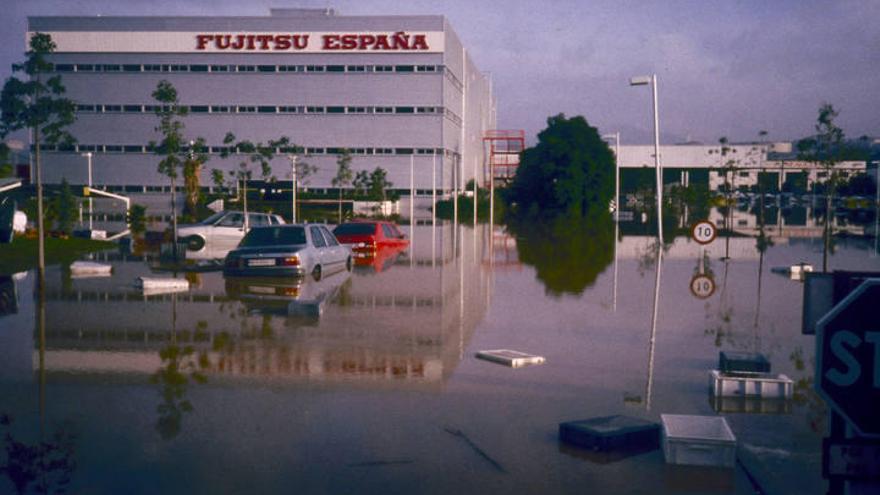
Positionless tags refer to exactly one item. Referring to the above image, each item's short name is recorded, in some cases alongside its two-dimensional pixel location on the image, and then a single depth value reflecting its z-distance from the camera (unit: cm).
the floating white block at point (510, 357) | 999
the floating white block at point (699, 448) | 625
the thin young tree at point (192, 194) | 5010
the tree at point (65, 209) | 3244
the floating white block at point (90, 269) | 2020
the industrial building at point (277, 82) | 6925
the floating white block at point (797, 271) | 2025
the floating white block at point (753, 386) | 838
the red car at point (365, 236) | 2884
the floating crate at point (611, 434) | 661
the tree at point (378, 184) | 6281
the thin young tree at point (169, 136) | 2927
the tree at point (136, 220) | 3653
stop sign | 293
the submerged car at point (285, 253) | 1903
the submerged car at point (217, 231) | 2703
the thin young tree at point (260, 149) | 5059
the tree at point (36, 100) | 2006
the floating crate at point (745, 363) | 881
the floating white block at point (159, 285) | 1703
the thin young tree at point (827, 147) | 2450
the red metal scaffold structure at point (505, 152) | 10102
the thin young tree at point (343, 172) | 6380
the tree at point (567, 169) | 6994
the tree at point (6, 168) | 3375
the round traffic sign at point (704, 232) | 2097
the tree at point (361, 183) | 6500
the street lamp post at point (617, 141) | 4139
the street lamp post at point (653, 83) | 2534
